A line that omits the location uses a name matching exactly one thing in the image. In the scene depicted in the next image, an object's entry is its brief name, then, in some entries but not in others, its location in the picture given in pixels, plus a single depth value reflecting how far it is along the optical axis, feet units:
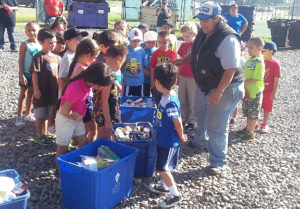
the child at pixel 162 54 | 18.58
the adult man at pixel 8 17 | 35.53
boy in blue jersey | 11.76
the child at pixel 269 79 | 19.51
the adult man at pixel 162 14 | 46.57
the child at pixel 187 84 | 18.83
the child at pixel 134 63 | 18.29
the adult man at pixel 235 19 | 34.65
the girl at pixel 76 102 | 11.59
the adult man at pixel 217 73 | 13.20
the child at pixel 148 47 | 19.38
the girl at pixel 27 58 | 17.38
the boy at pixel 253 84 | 18.01
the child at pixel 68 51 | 14.48
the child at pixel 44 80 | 15.47
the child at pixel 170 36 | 20.65
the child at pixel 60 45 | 17.42
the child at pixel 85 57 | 13.21
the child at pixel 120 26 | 20.81
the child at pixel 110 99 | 13.73
